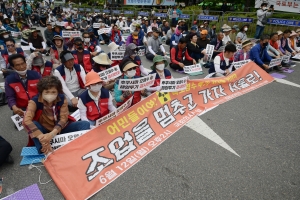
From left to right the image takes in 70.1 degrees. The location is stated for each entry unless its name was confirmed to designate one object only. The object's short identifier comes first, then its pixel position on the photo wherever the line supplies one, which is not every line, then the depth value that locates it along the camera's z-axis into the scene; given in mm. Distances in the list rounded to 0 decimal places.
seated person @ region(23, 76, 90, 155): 2848
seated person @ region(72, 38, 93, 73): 5918
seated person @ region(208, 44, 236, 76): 6160
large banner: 2697
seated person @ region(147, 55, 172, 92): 4535
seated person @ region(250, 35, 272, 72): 7102
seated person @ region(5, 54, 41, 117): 3764
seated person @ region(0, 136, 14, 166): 2952
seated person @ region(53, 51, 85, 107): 4477
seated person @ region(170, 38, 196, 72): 7875
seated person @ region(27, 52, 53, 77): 4992
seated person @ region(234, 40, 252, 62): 6789
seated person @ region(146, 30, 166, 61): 9281
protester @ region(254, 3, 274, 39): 11773
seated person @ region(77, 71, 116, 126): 3290
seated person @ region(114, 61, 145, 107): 3926
